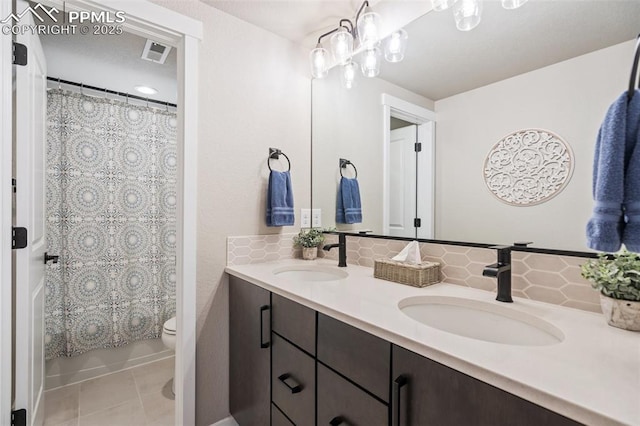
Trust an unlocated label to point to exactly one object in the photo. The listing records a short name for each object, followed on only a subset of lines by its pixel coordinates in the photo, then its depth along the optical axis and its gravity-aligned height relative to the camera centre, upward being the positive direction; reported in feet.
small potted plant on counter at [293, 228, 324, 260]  6.01 -0.62
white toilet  6.63 -2.85
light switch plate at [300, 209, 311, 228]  6.33 -0.14
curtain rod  6.96 +3.08
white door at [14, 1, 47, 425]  4.16 -0.20
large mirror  2.93 +1.26
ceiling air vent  5.91 +3.32
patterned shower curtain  6.75 -0.30
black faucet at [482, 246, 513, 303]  3.21 -0.67
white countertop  1.59 -0.99
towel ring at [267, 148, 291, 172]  5.85 +1.14
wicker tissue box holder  3.87 -0.83
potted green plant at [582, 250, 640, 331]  2.40 -0.63
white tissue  4.16 -0.61
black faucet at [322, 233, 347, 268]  5.31 -0.73
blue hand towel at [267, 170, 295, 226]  5.63 +0.20
